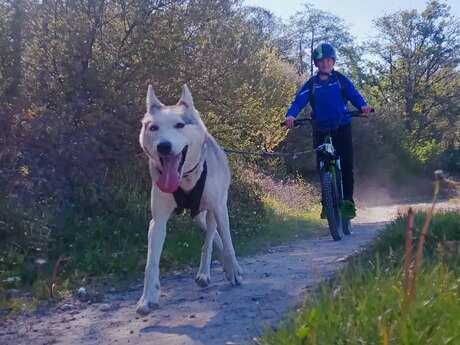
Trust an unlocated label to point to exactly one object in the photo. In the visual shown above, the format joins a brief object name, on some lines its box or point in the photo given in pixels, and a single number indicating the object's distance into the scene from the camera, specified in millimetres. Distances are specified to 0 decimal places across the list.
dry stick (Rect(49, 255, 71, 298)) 5273
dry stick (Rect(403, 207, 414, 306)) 1974
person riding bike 7301
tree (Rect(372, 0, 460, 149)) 40938
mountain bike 7203
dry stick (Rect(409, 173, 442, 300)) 2023
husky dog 4352
